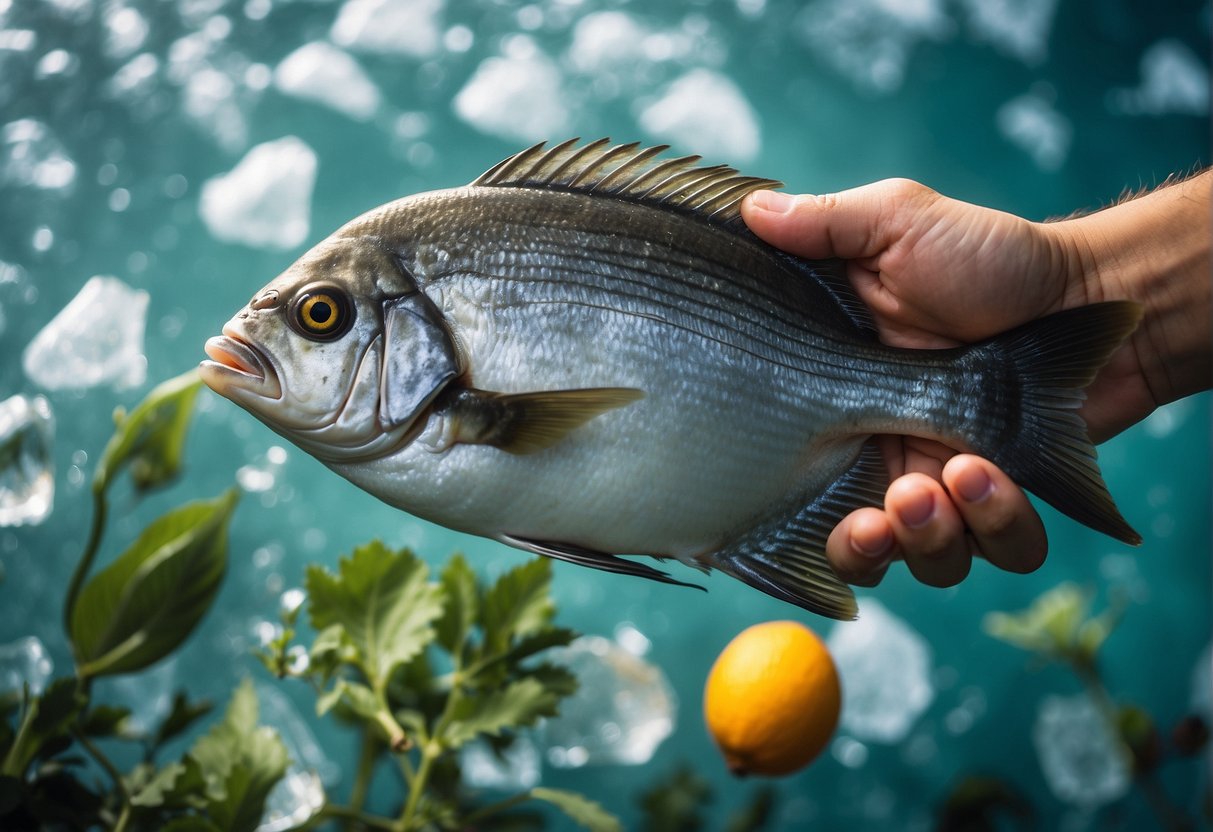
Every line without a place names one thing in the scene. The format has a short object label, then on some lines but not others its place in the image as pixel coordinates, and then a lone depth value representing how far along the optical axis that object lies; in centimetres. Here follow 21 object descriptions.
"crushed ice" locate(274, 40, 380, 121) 75
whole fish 45
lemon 56
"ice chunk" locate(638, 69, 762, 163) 78
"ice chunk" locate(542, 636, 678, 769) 70
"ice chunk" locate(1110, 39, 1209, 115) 83
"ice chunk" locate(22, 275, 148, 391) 68
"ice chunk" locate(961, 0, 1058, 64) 82
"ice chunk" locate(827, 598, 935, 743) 77
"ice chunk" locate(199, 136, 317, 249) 74
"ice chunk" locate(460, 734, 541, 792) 72
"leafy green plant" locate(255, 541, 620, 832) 53
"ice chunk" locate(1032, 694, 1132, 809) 77
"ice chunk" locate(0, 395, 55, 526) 63
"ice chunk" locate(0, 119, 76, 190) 72
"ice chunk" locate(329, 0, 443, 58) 76
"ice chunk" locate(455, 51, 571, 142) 77
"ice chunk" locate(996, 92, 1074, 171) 82
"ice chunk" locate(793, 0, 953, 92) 80
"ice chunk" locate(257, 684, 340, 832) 60
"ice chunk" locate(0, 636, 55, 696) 61
